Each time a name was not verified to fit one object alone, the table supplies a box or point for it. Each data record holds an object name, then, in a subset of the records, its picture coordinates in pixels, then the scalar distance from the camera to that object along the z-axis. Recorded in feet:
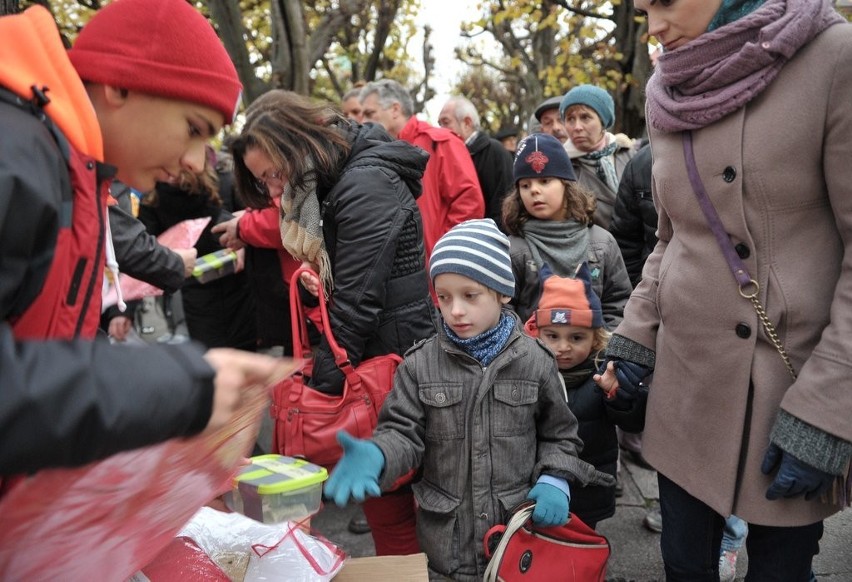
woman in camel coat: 4.87
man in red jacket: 13.10
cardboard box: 5.91
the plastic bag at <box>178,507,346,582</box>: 5.48
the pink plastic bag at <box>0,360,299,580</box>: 3.29
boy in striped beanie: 6.61
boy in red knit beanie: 2.86
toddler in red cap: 7.95
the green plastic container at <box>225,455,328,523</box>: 5.51
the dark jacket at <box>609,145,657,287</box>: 11.03
